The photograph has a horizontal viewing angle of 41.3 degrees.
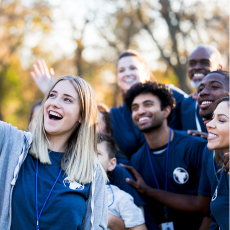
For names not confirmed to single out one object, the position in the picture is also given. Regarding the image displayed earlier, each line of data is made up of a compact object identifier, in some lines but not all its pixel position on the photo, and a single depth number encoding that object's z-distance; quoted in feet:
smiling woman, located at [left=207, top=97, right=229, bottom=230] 9.14
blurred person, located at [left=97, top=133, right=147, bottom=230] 10.92
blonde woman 7.92
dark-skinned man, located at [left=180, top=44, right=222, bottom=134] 15.55
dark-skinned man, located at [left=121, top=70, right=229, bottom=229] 11.62
